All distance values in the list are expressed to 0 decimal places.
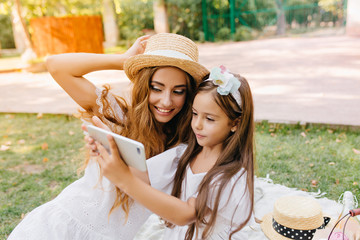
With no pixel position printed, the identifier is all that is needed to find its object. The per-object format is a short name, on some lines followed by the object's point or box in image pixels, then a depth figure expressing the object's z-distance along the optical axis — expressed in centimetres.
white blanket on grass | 294
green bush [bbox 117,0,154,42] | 1636
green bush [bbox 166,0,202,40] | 1553
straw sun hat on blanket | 249
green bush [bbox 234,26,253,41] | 1515
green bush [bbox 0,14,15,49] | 2000
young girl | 160
